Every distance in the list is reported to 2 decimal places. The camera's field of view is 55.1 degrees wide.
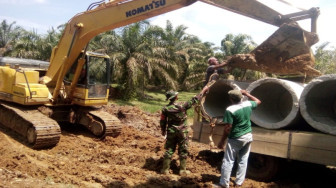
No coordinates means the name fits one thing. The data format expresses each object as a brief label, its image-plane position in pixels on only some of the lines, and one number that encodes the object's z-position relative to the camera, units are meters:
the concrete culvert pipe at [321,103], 5.06
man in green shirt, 5.07
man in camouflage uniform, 6.13
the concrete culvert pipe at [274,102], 5.46
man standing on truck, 6.56
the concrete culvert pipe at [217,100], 6.70
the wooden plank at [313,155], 4.81
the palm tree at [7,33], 26.14
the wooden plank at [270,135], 5.36
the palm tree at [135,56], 17.77
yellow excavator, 7.46
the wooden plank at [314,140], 4.82
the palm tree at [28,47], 21.69
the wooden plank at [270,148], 5.35
